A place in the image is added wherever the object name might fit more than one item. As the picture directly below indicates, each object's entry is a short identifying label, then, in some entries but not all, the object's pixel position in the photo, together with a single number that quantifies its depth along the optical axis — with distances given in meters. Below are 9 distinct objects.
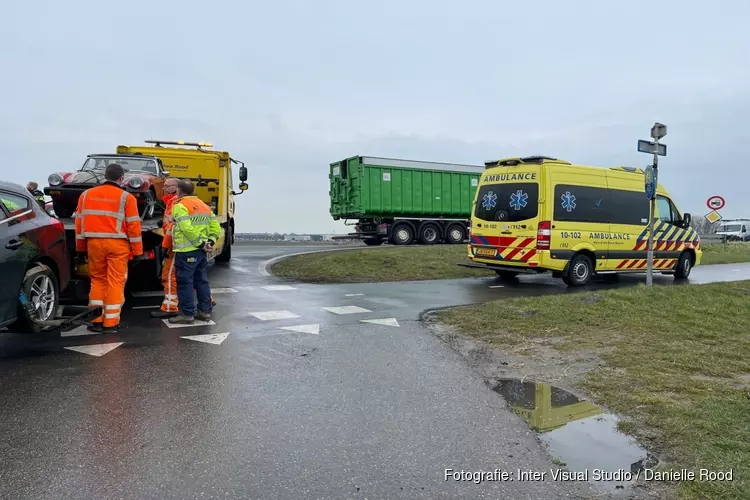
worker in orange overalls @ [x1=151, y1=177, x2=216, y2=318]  6.93
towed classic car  7.85
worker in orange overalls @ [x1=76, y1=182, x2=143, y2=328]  6.10
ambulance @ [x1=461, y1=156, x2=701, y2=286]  10.65
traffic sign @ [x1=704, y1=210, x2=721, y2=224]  24.24
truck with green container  21.47
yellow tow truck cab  12.71
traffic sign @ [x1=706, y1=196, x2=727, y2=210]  23.67
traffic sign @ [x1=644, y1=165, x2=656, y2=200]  9.83
